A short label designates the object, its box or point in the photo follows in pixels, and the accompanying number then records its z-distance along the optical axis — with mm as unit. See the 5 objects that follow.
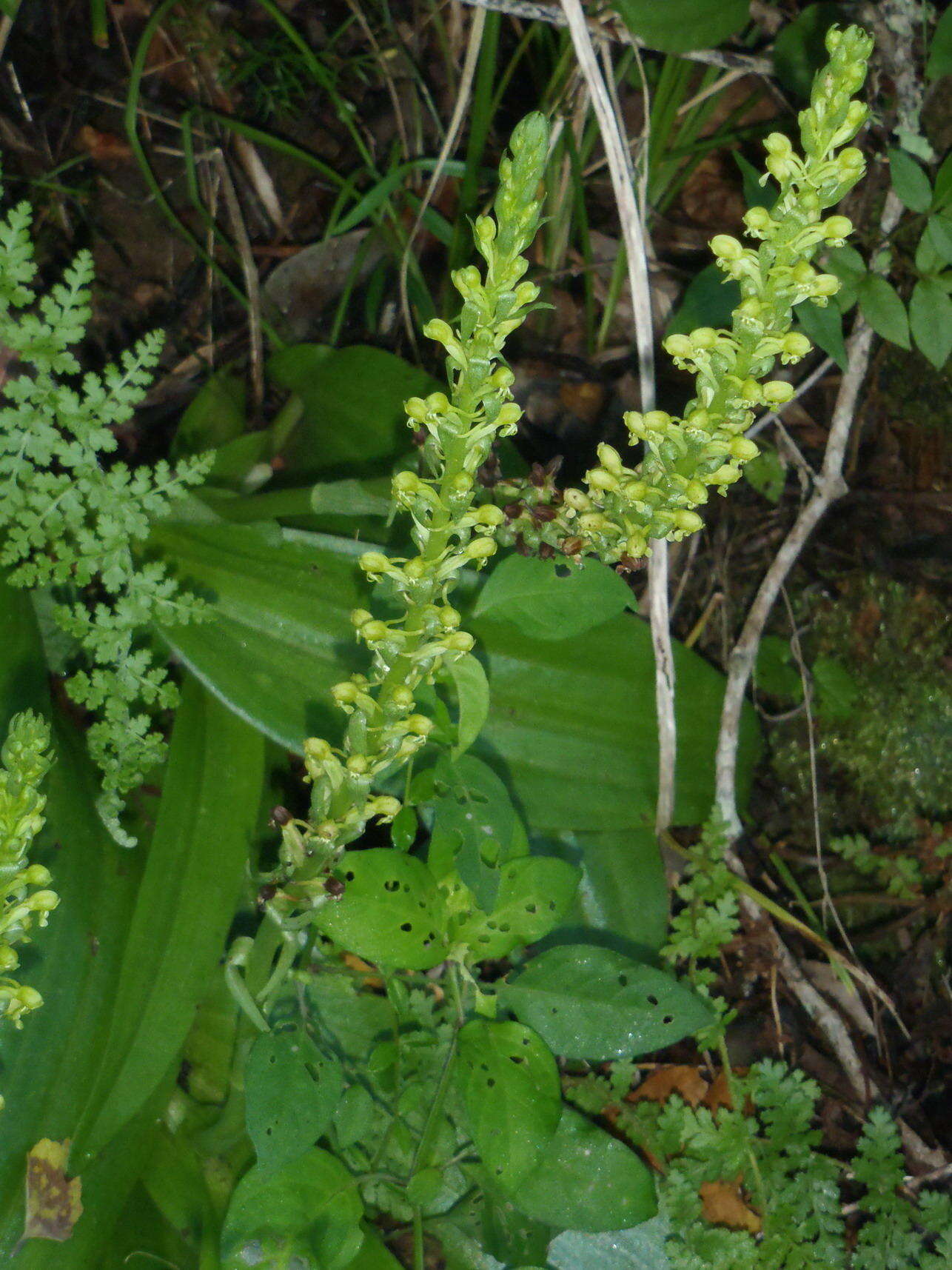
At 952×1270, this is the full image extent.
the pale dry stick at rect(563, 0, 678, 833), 603
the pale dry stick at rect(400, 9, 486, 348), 663
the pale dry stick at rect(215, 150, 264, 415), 718
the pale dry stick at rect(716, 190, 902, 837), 675
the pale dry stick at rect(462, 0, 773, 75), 655
